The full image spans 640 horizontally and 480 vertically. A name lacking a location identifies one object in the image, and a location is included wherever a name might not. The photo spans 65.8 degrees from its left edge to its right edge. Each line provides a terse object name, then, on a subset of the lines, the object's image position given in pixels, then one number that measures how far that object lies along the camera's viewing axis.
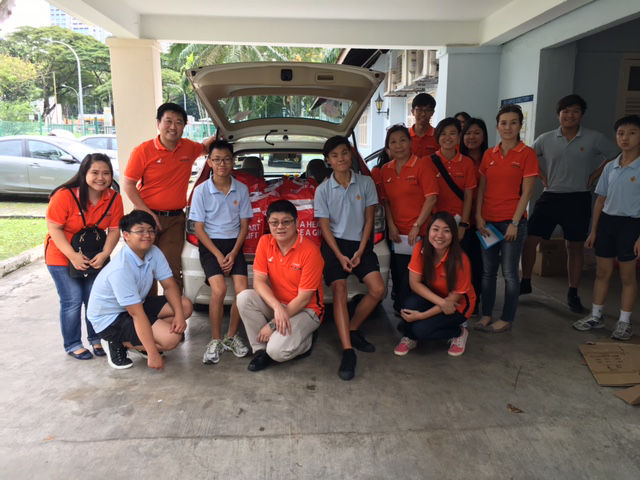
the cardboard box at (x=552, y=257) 5.48
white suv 3.48
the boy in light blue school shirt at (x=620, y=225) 3.64
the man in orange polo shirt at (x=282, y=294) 3.20
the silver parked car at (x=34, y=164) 10.50
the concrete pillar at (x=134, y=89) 6.86
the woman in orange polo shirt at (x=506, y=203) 3.73
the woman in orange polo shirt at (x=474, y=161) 4.05
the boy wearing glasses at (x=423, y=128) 4.52
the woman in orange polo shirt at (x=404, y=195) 3.72
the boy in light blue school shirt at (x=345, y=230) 3.52
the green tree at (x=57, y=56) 38.97
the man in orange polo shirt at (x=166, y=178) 3.69
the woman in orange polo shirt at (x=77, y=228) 3.29
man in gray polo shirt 4.33
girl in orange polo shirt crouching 3.43
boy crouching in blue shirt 3.12
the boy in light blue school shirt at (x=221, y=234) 3.46
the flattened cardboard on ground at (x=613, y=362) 3.14
